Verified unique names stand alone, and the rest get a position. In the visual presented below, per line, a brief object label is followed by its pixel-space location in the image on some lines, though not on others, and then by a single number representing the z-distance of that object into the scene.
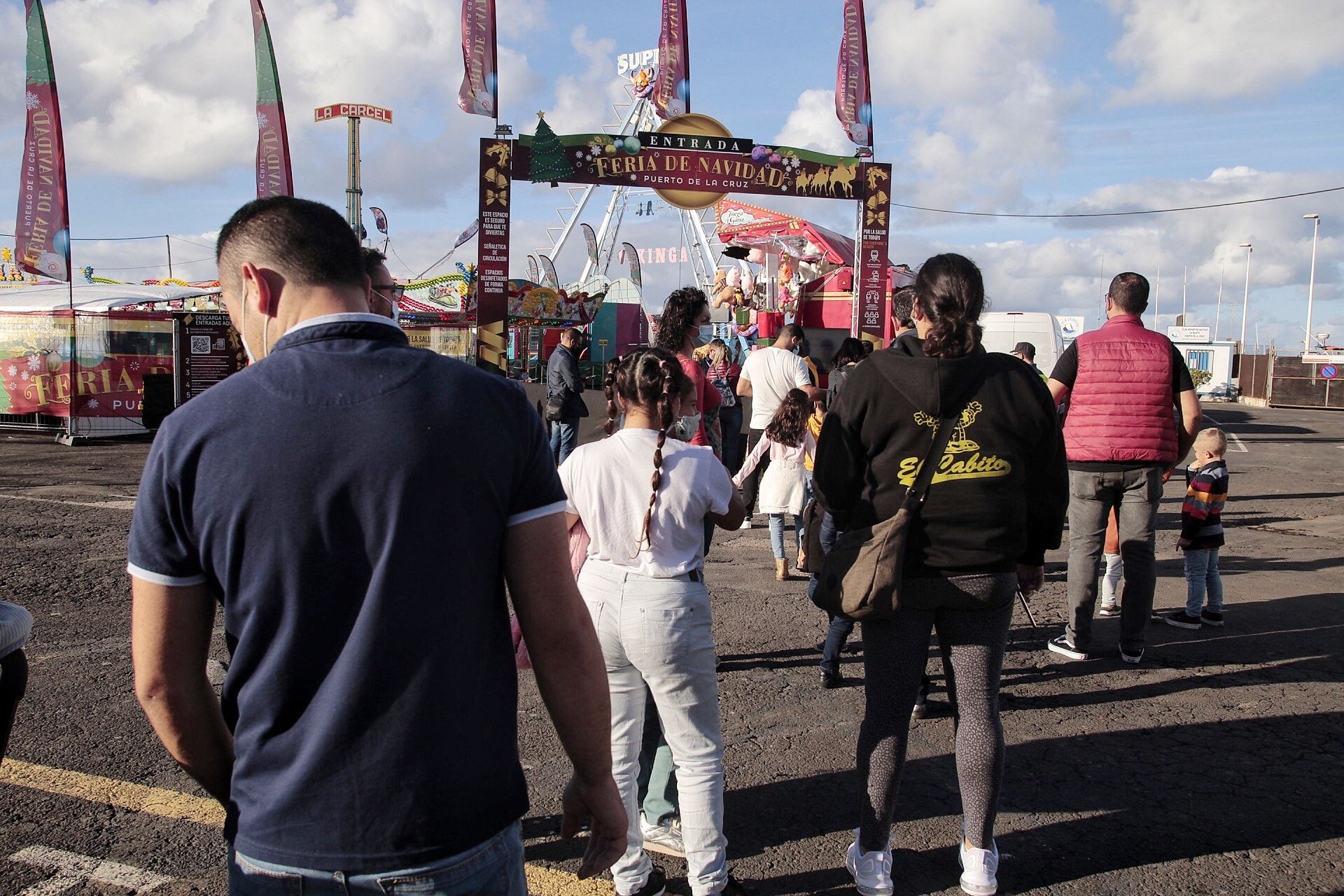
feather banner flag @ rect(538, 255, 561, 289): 34.55
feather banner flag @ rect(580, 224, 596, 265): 40.06
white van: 19.81
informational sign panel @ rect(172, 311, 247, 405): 15.92
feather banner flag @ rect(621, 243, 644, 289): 44.31
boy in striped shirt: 5.90
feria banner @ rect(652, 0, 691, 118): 19.50
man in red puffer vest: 5.01
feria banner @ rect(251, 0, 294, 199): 16.59
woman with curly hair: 5.36
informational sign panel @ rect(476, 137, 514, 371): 14.16
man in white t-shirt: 7.59
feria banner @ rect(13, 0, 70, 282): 14.70
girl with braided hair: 2.83
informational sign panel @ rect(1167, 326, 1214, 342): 53.69
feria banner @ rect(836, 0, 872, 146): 17.22
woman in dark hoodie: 2.91
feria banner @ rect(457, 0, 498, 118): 14.76
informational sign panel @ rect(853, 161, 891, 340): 16.27
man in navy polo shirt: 1.43
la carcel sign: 32.56
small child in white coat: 6.59
